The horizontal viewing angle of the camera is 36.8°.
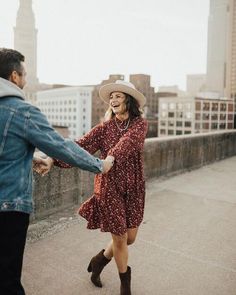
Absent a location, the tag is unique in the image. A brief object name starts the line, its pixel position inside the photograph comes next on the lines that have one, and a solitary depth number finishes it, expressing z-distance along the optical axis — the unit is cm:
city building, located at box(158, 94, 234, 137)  12119
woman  278
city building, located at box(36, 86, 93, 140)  13048
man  190
